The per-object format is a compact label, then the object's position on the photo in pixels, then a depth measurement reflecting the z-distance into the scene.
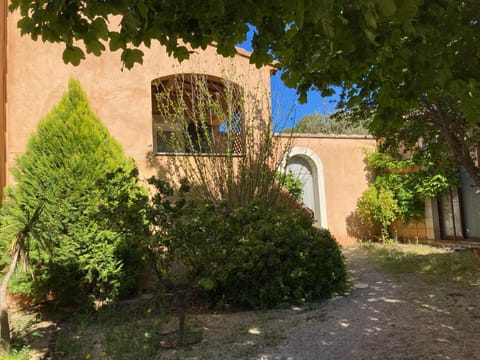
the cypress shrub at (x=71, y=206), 4.97
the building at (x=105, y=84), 6.04
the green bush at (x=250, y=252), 3.76
